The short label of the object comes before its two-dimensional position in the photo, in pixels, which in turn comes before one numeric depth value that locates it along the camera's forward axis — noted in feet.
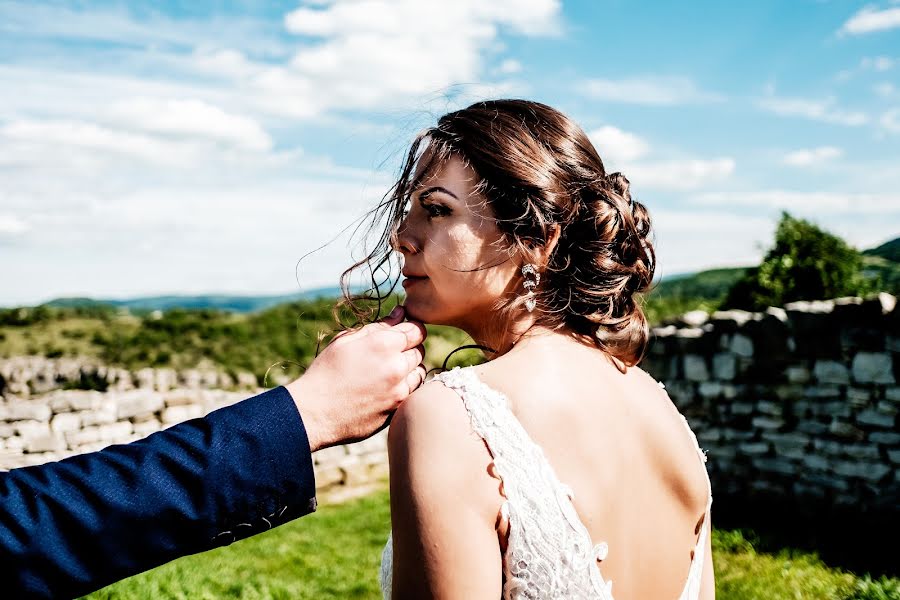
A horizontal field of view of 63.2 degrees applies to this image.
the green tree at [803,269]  33.65
